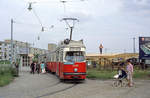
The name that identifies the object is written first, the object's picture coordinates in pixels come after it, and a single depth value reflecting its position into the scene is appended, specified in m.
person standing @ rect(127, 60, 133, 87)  12.33
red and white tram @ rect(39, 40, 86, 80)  13.72
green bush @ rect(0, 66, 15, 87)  13.76
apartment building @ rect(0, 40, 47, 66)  32.57
